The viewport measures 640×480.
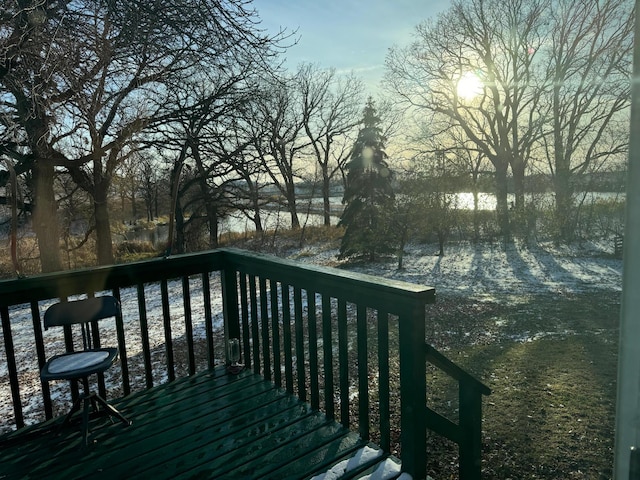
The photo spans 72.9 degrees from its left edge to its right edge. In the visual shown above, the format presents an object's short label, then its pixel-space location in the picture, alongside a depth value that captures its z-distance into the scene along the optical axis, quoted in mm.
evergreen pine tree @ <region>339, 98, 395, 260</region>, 12094
